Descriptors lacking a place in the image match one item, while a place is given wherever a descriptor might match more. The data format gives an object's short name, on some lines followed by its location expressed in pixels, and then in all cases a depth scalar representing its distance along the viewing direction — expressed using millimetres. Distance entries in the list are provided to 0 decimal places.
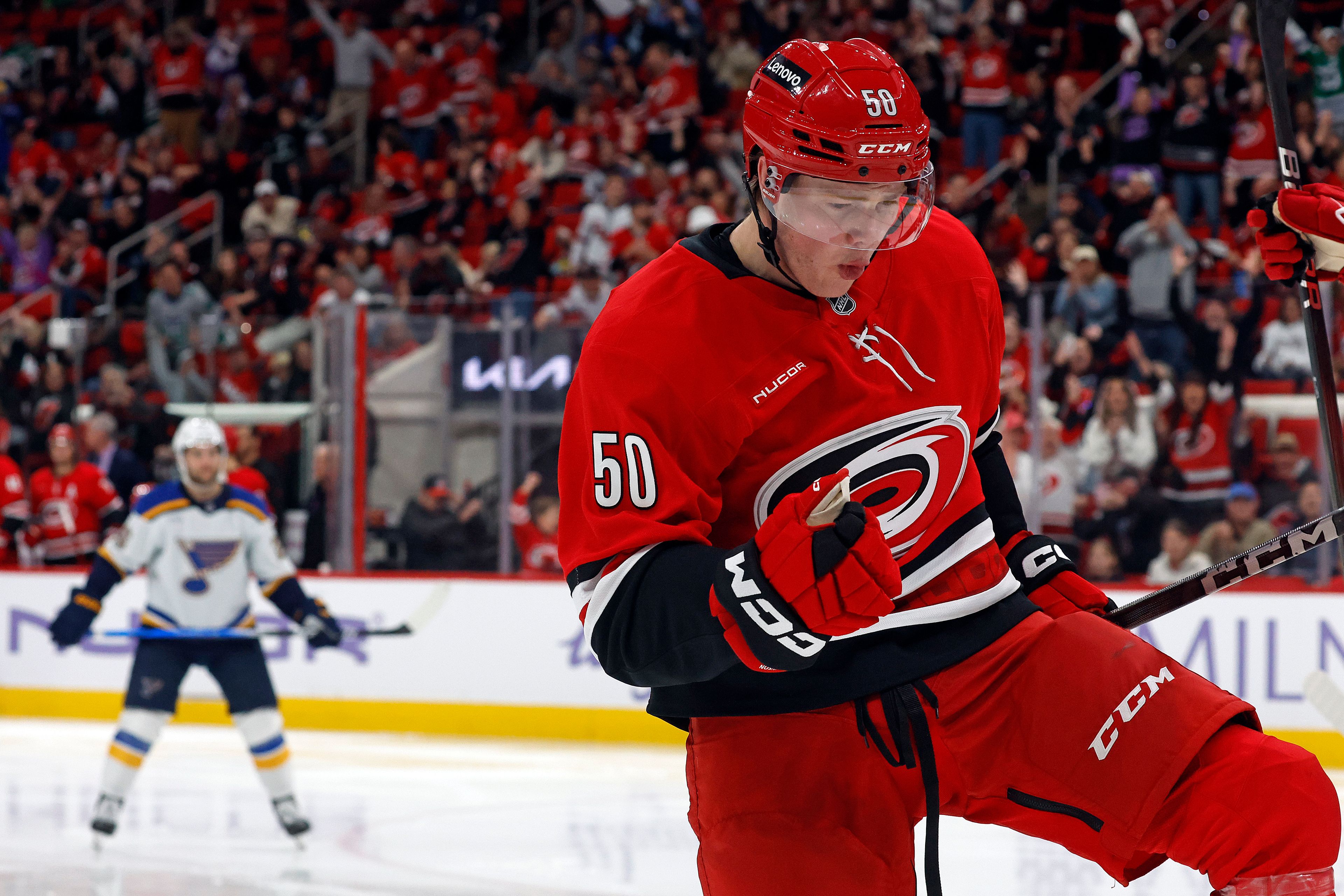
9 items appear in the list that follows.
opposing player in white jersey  11086
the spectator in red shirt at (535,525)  13766
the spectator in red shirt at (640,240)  17000
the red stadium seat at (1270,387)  11945
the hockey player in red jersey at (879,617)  3504
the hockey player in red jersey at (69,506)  15578
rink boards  14695
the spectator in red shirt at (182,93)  24656
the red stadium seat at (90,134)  25484
